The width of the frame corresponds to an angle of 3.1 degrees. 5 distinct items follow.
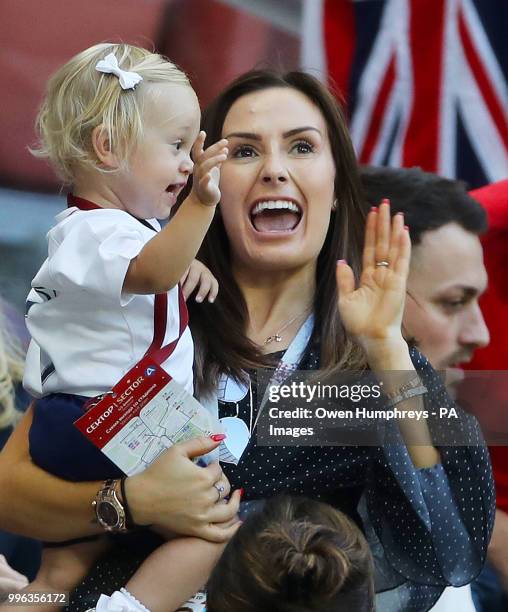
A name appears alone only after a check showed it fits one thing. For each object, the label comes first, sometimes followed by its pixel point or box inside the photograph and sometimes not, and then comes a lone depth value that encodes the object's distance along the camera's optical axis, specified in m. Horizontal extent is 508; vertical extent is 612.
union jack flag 9.45
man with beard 9.29
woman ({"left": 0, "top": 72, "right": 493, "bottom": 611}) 8.90
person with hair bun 8.62
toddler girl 8.85
